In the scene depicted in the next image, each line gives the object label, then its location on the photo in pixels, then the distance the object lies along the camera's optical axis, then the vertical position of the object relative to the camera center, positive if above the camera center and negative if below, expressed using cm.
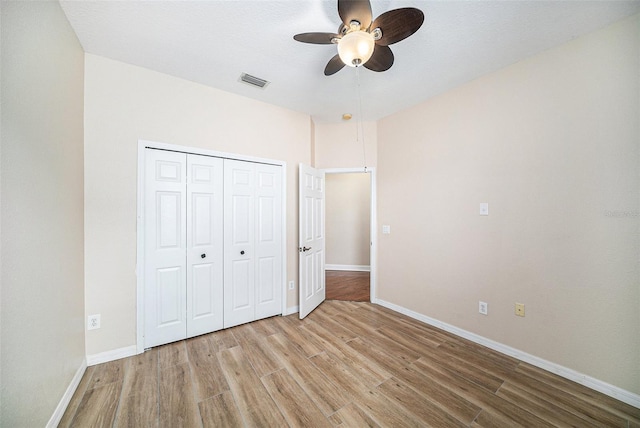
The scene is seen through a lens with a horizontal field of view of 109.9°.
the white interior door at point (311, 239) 288 -36
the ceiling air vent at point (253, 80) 232 +142
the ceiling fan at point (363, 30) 128 +115
